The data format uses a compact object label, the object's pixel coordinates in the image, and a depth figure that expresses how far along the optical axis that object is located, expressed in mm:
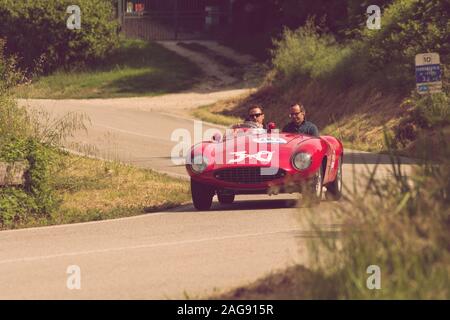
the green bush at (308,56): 44312
